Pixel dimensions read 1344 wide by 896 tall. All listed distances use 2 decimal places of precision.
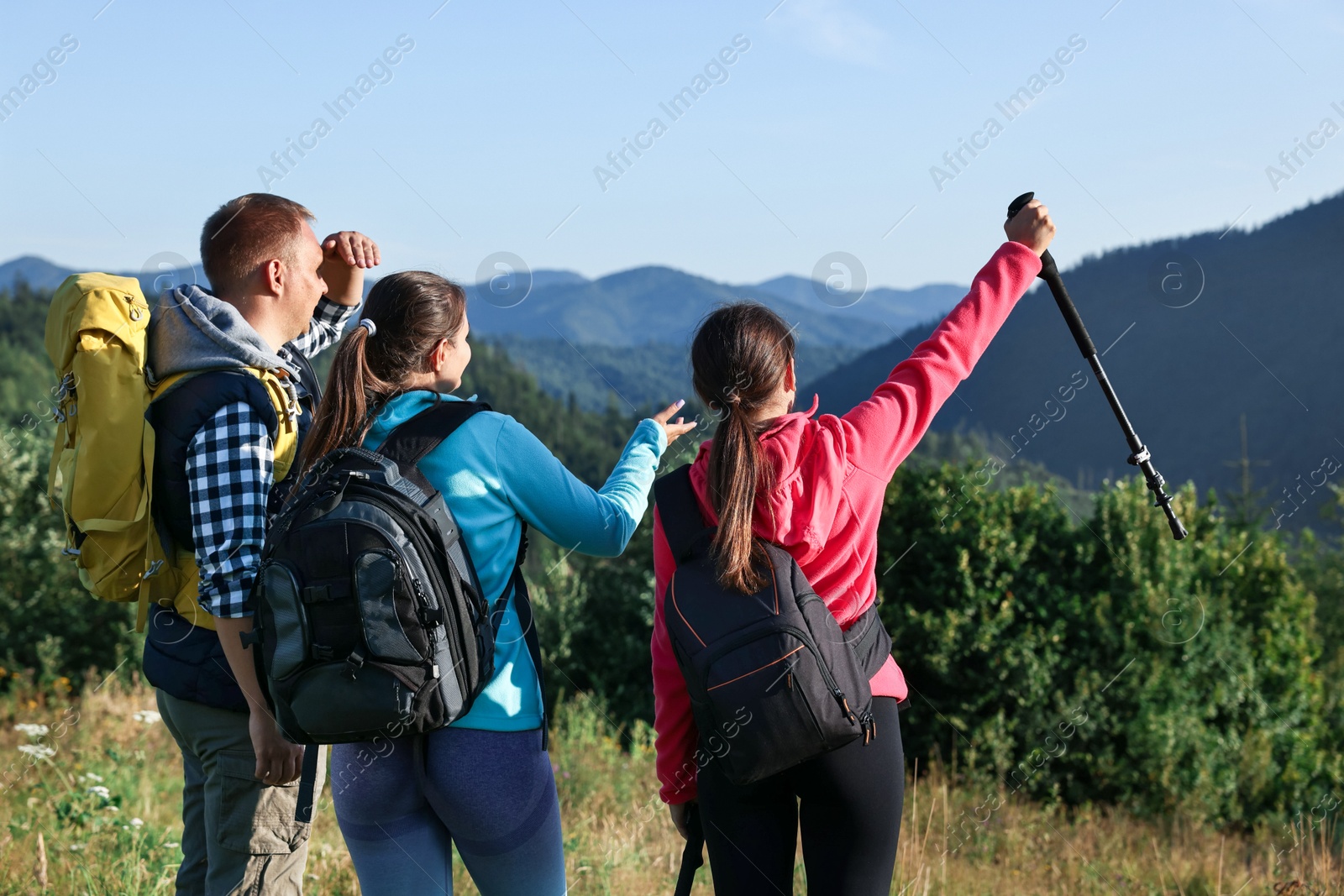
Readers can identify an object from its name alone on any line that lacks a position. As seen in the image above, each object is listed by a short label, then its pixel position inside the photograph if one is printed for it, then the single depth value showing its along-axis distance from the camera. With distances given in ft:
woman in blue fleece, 17.71
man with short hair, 18.00
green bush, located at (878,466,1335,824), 47.83
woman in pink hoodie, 17.95
